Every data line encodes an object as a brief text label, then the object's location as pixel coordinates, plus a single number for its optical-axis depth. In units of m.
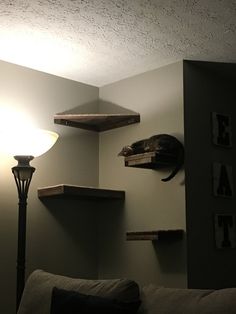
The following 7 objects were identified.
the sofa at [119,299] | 1.86
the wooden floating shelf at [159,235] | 2.86
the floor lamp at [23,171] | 2.74
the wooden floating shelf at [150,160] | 2.89
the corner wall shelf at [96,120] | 3.31
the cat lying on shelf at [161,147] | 2.92
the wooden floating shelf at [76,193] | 3.00
